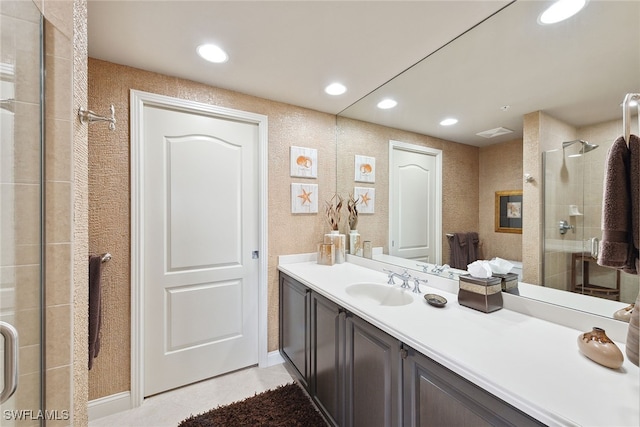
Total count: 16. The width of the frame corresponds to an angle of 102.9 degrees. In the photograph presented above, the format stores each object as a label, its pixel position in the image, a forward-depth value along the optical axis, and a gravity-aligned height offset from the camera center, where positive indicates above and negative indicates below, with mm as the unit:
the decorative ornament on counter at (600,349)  758 -420
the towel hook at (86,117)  1049 +408
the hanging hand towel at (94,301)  1413 -491
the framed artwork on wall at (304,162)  2275 +463
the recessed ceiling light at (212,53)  1504 +978
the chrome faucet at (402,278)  1572 -405
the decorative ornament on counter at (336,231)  2297 -166
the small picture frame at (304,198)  2279 +137
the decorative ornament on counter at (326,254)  2215 -358
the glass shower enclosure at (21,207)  823 +18
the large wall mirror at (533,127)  957 +414
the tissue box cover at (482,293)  1167 -376
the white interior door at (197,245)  1805 -247
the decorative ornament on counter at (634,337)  674 -333
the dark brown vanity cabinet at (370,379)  794 -691
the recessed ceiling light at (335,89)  1942 +976
